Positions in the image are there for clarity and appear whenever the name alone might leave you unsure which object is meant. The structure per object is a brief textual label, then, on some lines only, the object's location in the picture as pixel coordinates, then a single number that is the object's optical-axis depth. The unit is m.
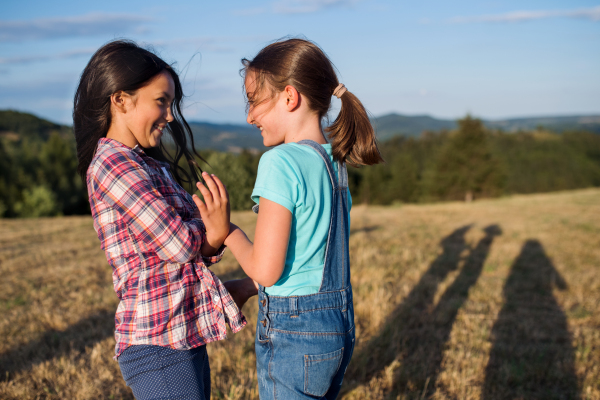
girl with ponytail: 1.43
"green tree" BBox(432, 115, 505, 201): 41.22
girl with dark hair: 1.50
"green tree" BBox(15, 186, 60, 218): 34.12
